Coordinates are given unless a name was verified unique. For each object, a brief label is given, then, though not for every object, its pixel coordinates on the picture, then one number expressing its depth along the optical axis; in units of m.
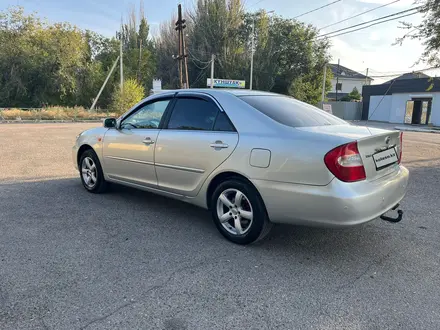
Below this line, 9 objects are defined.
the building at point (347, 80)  68.39
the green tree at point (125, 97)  31.09
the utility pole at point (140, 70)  43.06
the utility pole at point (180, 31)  27.66
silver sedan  3.13
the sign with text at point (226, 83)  34.22
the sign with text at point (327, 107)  18.05
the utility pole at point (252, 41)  37.83
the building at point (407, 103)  31.05
